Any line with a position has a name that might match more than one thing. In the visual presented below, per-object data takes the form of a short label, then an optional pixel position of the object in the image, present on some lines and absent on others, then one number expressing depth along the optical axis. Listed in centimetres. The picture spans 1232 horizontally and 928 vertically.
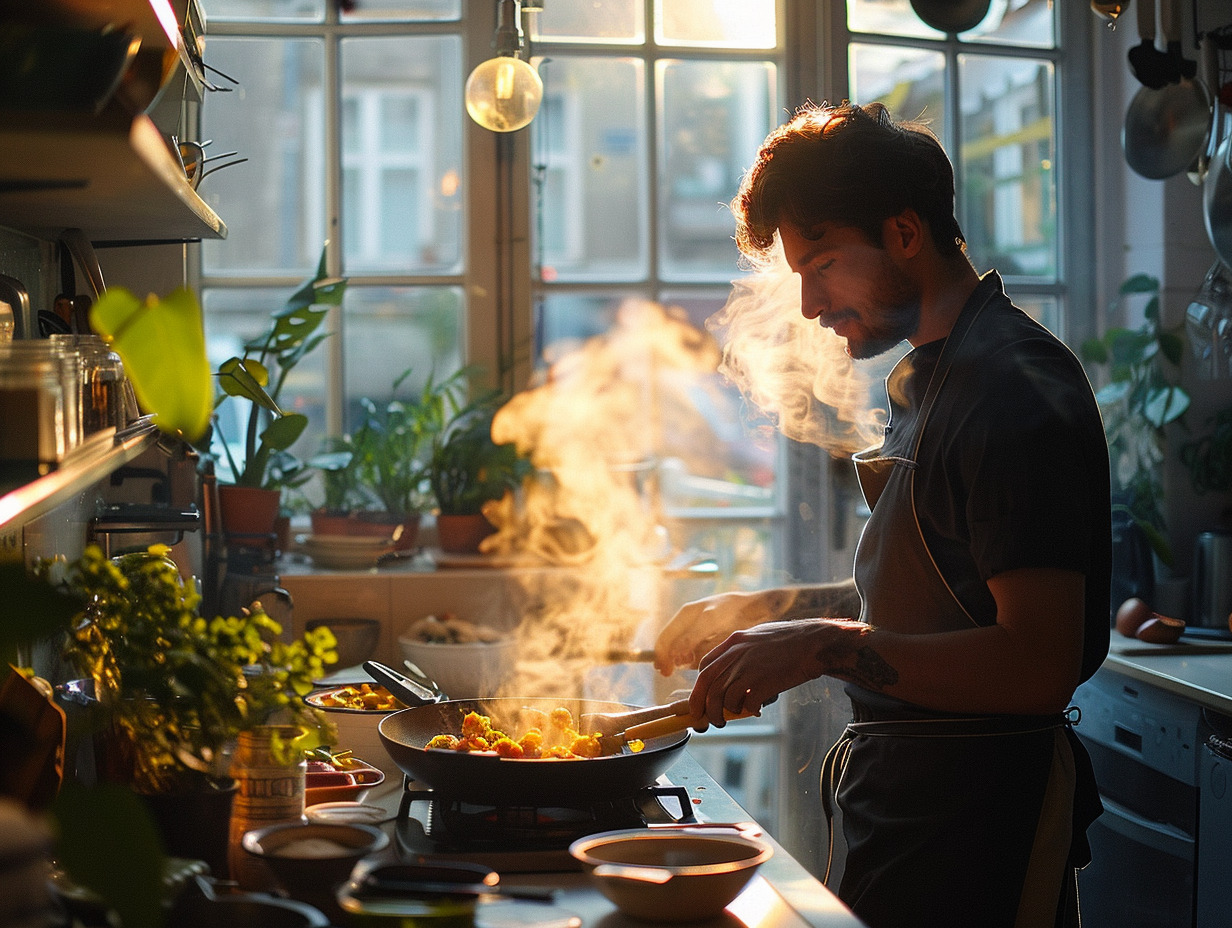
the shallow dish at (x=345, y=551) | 295
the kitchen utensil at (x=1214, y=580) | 306
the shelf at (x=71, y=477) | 89
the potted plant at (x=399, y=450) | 312
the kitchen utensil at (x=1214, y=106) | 307
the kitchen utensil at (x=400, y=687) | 189
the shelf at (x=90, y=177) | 92
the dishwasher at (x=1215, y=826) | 236
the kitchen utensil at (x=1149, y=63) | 306
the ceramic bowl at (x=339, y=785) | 159
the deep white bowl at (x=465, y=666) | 235
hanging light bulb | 256
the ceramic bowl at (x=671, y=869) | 115
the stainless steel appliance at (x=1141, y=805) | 252
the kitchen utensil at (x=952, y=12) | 279
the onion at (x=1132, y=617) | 292
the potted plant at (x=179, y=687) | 104
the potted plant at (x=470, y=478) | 306
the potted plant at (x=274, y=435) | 279
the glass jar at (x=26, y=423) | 96
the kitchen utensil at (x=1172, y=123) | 303
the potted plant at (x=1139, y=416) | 325
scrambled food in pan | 160
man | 146
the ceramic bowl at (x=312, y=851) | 108
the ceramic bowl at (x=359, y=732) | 186
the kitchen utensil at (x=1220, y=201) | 276
